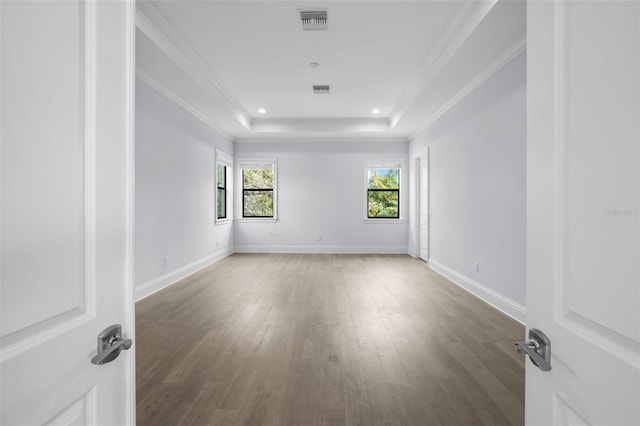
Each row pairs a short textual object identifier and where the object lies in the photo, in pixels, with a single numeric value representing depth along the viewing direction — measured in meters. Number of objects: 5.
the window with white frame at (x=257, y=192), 7.98
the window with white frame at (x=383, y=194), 7.89
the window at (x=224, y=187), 6.90
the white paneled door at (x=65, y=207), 0.53
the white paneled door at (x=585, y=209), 0.54
